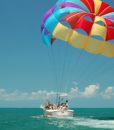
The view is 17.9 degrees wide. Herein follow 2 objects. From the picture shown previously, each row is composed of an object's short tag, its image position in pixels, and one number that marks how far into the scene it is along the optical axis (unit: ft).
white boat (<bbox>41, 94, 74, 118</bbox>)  112.27
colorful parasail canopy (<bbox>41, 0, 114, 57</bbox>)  73.44
